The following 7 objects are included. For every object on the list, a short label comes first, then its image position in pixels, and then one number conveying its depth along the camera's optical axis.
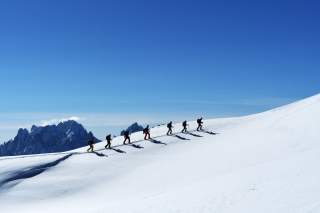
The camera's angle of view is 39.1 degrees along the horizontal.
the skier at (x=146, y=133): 54.68
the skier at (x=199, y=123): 59.57
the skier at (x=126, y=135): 52.18
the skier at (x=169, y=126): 56.91
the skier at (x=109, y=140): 49.85
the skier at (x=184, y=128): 58.62
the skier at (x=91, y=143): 48.97
